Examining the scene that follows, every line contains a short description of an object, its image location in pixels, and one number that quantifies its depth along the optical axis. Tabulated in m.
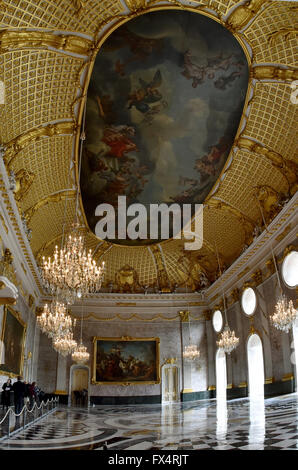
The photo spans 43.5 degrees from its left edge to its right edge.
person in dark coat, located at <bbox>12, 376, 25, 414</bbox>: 10.12
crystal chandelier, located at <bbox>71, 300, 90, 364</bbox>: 19.49
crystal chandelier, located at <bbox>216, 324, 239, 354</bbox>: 16.74
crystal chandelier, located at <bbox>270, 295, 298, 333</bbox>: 12.08
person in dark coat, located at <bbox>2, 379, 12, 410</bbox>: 10.73
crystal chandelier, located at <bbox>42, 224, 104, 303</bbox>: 9.44
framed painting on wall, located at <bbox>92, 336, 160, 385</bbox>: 22.92
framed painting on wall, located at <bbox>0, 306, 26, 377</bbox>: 13.31
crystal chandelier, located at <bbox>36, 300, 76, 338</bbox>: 12.41
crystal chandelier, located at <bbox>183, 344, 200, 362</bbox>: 20.59
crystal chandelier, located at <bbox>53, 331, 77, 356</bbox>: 14.75
